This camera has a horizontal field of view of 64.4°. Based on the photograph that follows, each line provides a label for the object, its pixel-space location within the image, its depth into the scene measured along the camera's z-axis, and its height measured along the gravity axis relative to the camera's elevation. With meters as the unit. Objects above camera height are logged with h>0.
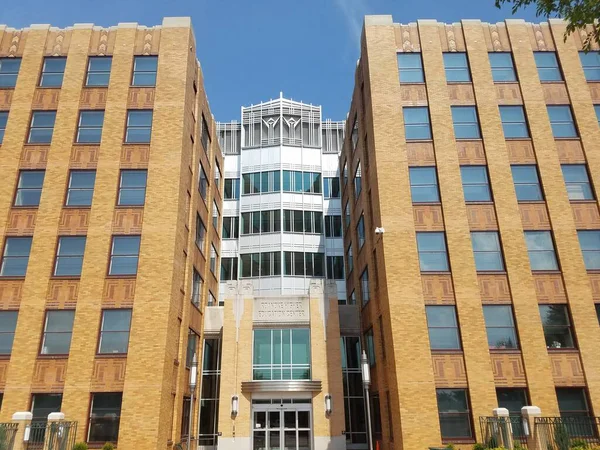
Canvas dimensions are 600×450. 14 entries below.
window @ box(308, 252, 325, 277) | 41.41 +12.31
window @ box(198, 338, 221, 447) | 29.95 +1.55
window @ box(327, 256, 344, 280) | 41.47 +12.01
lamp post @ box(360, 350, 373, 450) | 21.25 +1.72
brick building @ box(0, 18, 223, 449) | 22.84 +9.90
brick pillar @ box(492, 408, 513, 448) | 19.45 -0.60
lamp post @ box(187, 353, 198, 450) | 22.44 +1.99
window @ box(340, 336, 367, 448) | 30.25 +1.43
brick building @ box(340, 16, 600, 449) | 22.42 +9.40
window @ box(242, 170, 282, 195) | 43.84 +20.26
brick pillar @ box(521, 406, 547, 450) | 18.39 -0.59
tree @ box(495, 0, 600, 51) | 11.09 +9.01
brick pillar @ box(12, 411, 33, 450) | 19.12 -0.17
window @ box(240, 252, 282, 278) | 41.25 +12.37
